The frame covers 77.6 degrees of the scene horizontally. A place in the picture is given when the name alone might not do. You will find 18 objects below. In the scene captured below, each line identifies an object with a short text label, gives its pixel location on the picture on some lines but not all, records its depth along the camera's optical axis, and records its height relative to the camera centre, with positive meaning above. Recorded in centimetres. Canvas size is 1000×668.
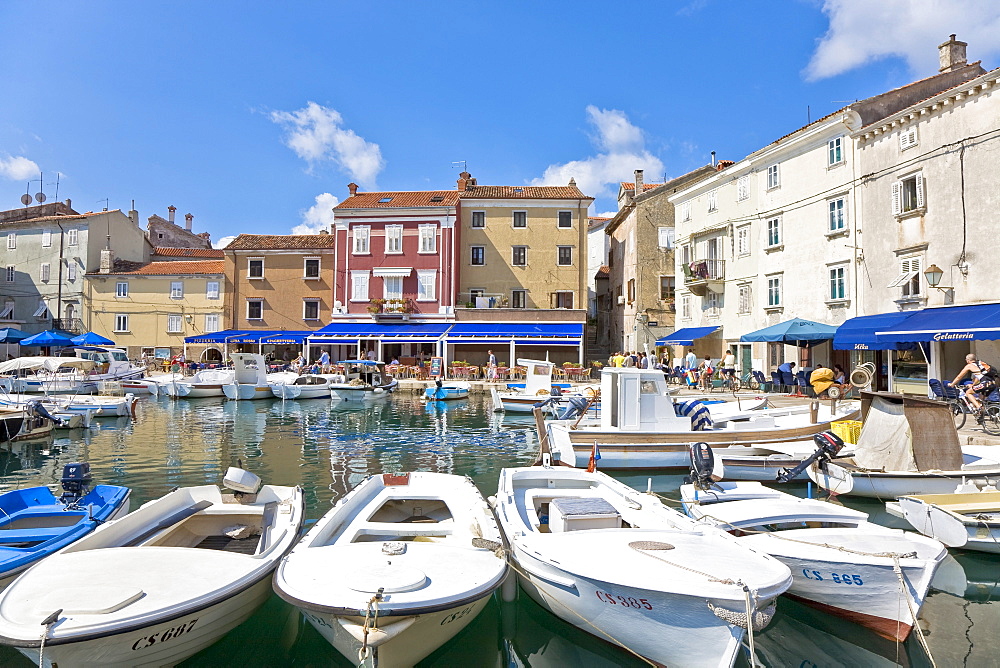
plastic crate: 1386 -173
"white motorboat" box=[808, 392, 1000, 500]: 1026 -184
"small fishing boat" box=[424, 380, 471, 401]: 2939 -187
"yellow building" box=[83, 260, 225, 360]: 4494 +340
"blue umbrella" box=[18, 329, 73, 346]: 3456 +64
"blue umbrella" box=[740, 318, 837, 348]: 2451 +82
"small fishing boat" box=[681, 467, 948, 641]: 593 -206
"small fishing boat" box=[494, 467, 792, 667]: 501 -199
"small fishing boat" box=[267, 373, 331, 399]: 3003 -174
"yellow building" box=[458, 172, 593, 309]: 4188 +708
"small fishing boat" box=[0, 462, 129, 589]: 626 -204
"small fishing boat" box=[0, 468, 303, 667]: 445 -196
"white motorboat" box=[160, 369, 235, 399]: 3072 -164
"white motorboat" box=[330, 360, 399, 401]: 2972 -162
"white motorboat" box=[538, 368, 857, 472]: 1361 -180
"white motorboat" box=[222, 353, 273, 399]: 3020 -134
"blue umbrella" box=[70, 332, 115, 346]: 3516 +67
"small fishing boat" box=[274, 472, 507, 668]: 479 -196
